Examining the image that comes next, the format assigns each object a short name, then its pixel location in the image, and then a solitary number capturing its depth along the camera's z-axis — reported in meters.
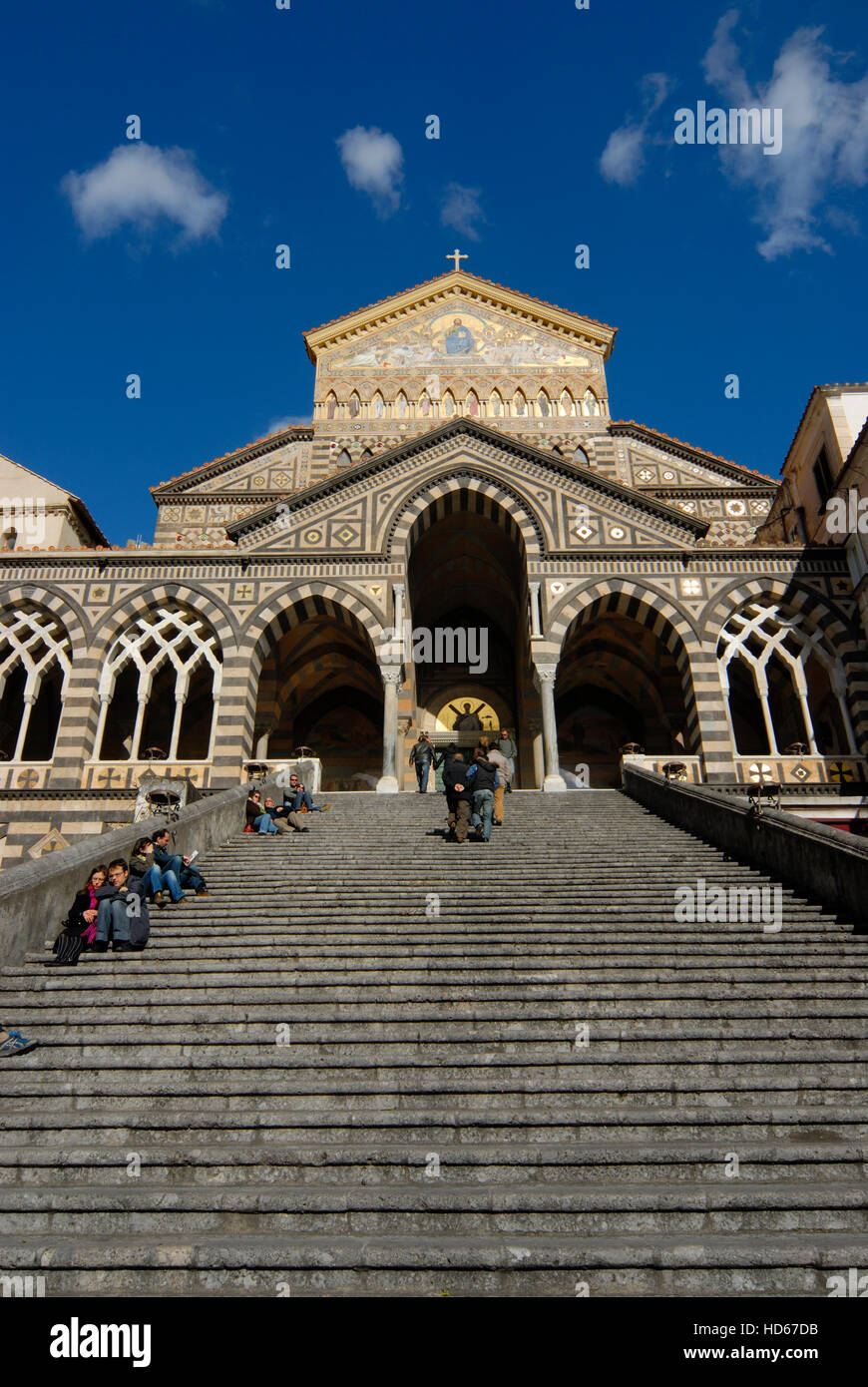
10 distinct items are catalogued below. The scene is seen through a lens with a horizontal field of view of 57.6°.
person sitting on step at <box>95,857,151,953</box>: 8.82
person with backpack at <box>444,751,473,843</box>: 13.87
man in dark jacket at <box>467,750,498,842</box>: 13.98
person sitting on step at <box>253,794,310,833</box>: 15.09
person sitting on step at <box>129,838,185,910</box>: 10.26
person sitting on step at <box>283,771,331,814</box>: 16.38
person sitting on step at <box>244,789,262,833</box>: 15.47
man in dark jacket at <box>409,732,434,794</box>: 19.52
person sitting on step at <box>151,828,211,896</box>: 10.80
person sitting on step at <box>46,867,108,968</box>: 8.41
